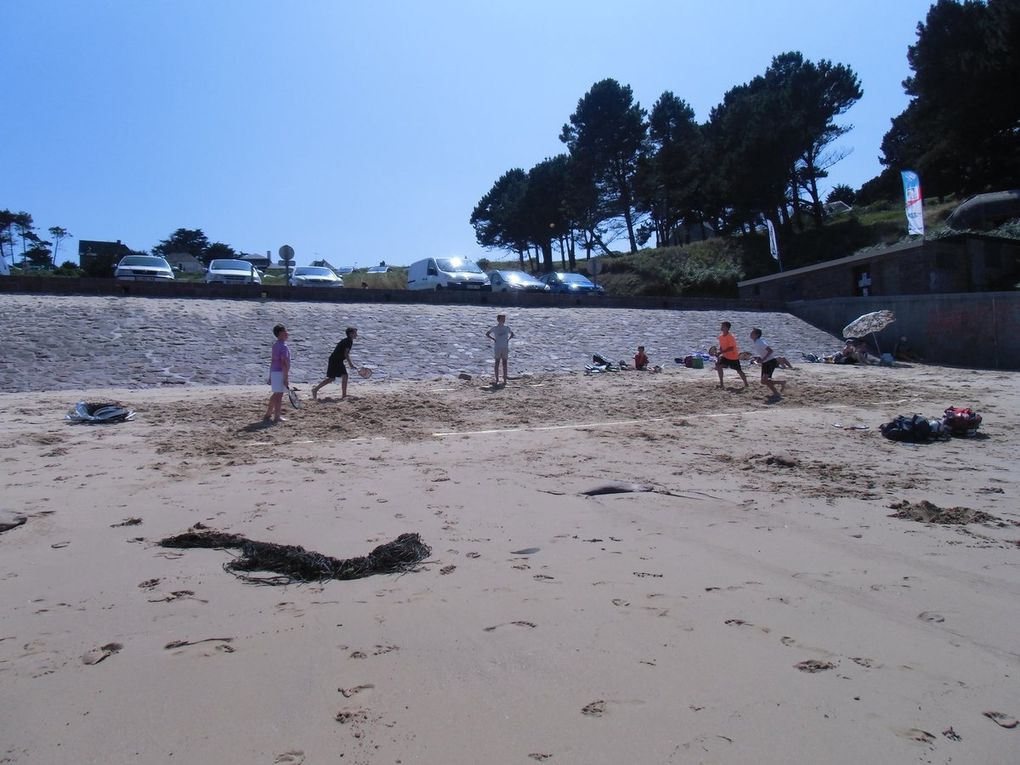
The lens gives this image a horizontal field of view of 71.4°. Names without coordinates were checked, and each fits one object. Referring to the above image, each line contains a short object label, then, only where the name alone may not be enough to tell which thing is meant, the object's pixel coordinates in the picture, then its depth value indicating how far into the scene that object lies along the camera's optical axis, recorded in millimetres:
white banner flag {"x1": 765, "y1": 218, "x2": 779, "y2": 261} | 35906
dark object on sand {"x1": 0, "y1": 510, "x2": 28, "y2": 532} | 5211
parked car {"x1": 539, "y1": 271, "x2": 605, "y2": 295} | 31531
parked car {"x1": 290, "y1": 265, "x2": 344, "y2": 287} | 25406
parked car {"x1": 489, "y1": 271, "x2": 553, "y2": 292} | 30169
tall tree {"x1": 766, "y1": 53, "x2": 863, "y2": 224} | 45219
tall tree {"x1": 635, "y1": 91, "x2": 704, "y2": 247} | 50781
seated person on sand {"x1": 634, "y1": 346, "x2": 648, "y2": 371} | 18703
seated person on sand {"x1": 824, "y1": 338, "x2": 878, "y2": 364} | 21859
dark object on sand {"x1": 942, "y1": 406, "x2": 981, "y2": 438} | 9086
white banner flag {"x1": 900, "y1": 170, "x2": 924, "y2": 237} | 27969
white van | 26938
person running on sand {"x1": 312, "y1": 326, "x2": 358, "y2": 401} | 13570
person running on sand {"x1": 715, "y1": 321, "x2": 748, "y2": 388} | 15219
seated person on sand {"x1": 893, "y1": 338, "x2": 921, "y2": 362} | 22641
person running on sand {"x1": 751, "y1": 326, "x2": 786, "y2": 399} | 13938
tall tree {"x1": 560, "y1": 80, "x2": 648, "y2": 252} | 54344
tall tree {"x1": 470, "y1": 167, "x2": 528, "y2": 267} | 64500
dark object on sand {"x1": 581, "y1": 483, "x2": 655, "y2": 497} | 6559
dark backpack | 8875
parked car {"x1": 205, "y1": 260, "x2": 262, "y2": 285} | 24141
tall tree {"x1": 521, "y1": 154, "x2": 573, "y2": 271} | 61750
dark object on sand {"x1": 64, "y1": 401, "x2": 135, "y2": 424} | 10320
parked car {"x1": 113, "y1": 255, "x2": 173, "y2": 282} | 24078
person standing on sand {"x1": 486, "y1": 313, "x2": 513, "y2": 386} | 15891
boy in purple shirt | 11039
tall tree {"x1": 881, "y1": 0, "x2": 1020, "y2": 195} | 35500
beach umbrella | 20969
